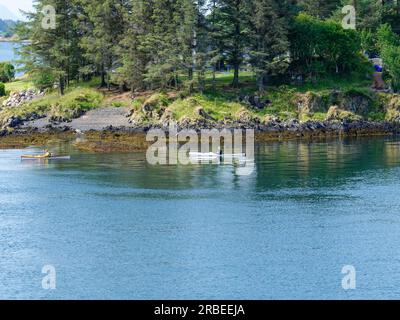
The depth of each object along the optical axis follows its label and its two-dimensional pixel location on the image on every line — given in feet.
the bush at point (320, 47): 435.94
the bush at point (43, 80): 453.17
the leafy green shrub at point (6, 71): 529.32
